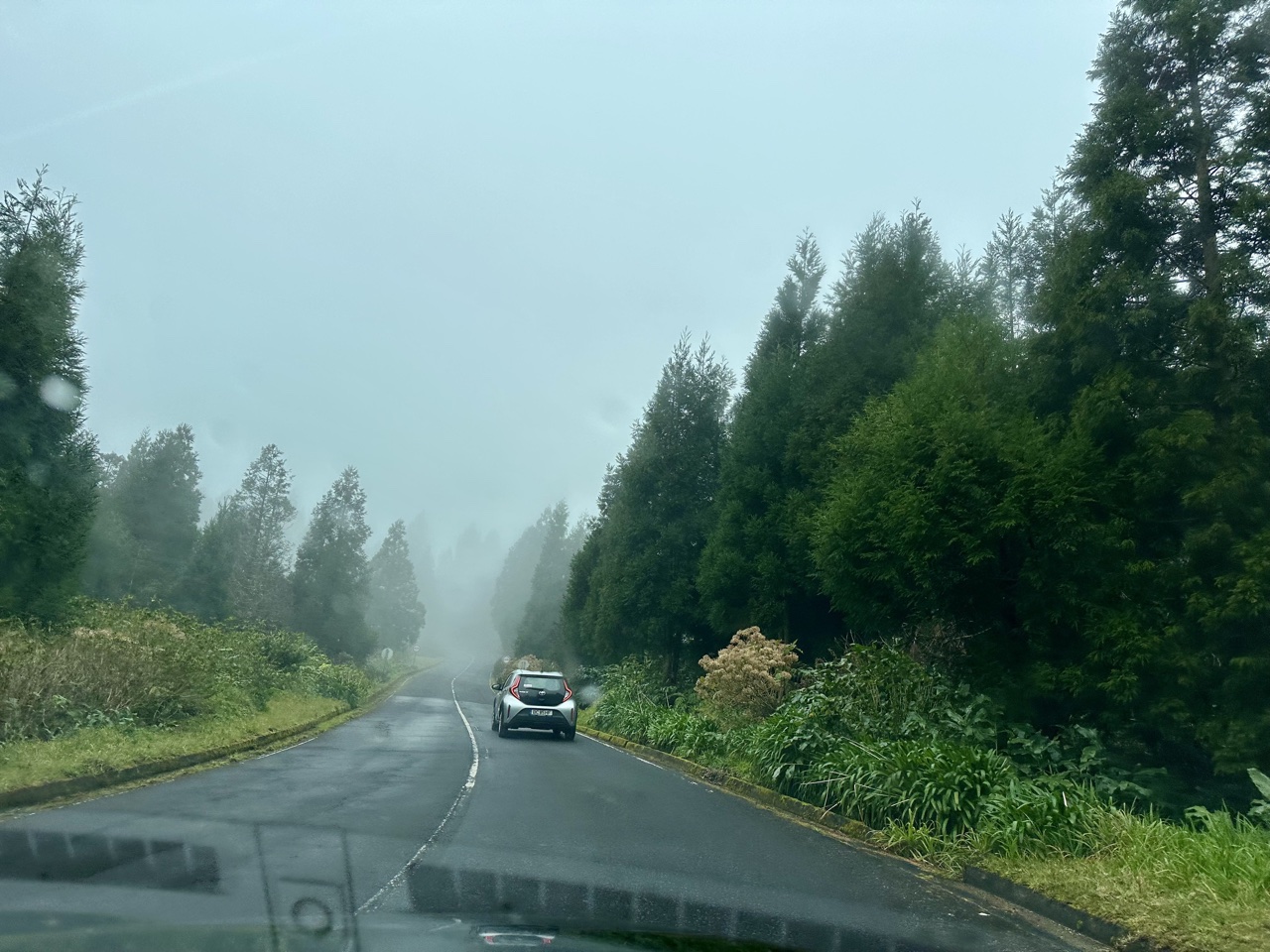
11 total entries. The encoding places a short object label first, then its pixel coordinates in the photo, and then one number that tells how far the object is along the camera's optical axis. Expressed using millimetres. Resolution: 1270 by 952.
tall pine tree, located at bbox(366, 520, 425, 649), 102250
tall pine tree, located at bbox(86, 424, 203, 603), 53938
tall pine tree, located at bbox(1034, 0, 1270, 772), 12398
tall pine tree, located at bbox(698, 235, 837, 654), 25453
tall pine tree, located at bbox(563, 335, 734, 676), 33250
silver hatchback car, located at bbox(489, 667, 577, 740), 24000
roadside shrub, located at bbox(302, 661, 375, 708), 37762
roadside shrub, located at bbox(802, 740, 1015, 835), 10672
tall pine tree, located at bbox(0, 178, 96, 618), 25297
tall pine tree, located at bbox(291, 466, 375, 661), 58438
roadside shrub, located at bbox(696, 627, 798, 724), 19359
